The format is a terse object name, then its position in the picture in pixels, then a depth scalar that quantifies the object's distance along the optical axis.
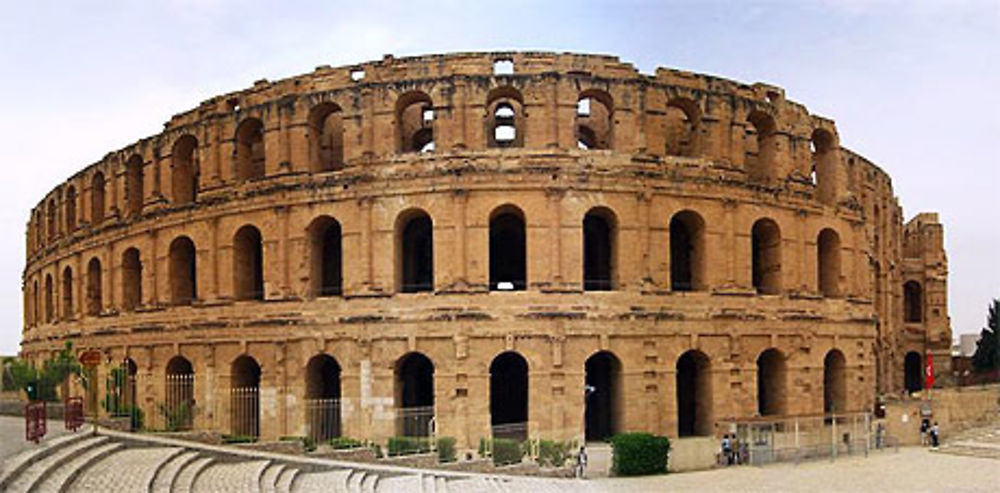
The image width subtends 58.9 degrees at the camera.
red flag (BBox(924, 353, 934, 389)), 35.83
